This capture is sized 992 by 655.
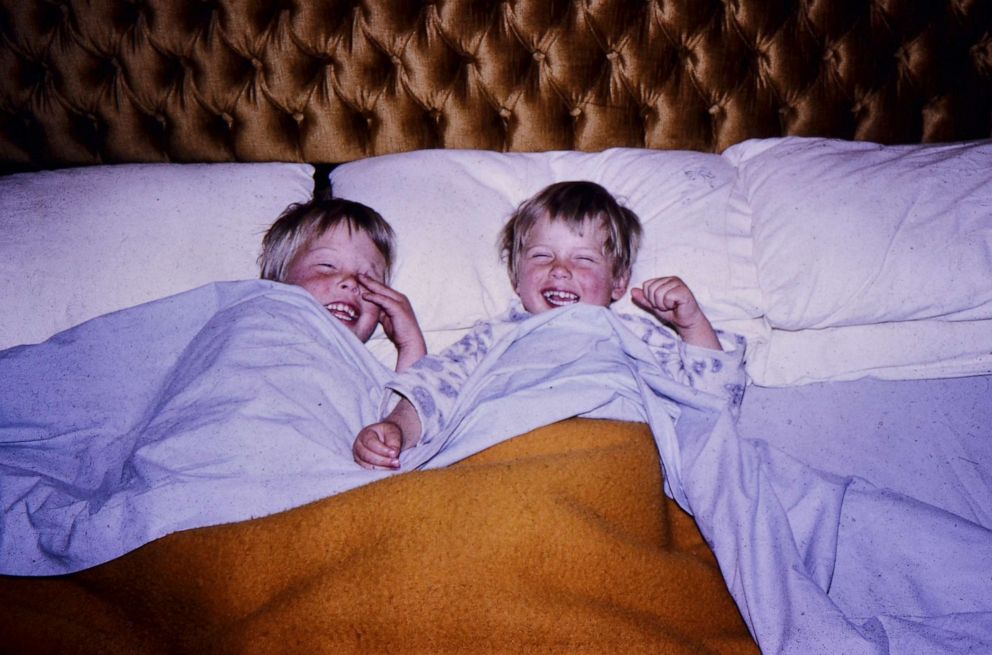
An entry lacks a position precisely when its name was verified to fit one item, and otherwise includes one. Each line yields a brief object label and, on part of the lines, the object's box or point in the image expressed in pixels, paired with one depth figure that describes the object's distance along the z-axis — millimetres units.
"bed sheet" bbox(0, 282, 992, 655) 934
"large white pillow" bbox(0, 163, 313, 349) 1432
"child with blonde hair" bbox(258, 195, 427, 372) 1476
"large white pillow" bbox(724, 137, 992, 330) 1437
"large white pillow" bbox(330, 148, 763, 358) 1560
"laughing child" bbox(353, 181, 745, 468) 1347
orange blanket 820
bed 877
